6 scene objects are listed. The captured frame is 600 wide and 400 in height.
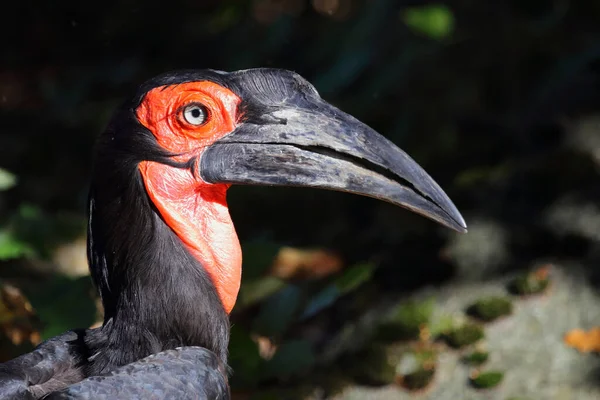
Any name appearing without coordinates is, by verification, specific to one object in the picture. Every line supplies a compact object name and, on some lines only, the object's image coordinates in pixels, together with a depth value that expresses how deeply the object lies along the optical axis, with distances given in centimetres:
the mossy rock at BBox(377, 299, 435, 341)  966
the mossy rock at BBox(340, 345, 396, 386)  905
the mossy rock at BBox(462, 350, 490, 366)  918
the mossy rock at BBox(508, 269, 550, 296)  998
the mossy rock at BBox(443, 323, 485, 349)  939
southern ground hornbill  570
